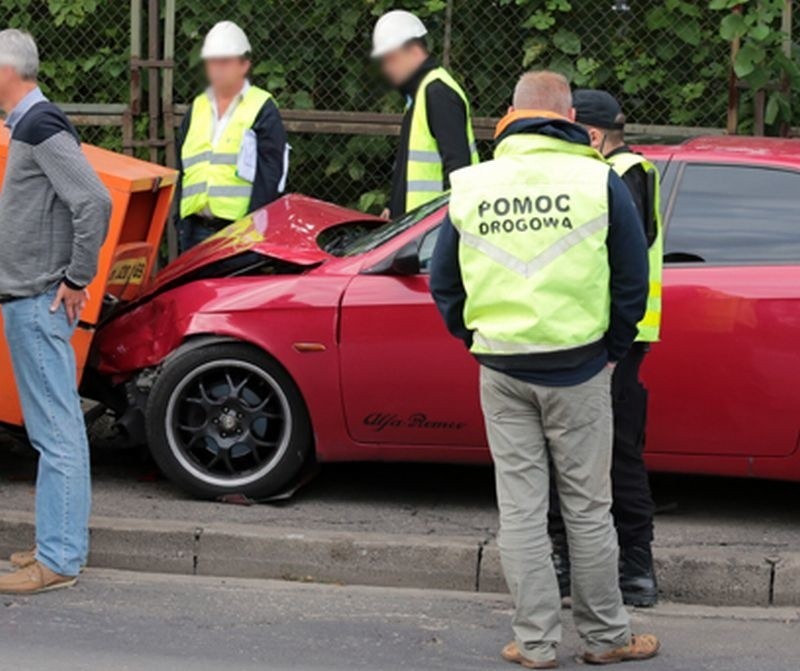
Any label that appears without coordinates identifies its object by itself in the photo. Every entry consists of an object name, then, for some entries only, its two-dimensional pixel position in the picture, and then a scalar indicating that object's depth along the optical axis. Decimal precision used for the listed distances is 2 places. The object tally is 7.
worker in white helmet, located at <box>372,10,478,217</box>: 12.51
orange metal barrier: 10.62
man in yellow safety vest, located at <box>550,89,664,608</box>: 9.00
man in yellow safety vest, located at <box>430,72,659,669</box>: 7.90
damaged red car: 10.14
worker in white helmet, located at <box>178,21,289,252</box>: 13.54
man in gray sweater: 9.22
